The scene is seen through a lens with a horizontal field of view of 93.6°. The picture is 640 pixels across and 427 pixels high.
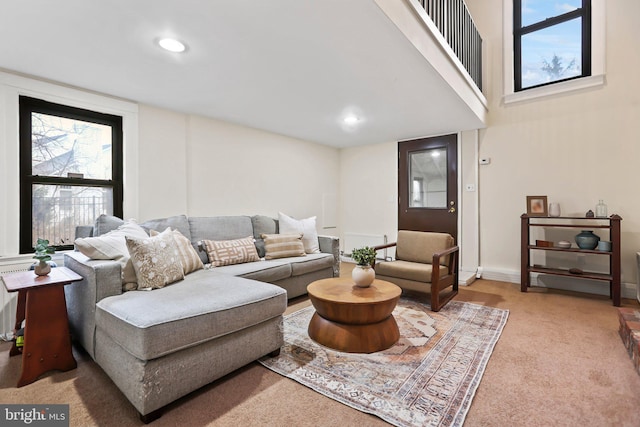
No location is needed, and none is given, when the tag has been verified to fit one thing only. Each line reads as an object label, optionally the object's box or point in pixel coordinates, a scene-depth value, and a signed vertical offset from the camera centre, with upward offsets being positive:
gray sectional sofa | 1.47 -0.64
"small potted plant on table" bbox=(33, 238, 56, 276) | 1.96 -0.31
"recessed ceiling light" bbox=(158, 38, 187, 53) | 2.01 +1.14
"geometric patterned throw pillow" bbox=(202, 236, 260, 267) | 3.01 -0.42
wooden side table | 1.77 -0.69
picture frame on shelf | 3.57 +0.04
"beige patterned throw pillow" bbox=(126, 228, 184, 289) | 2.06 -0.36
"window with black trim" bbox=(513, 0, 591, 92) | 3.58 +2.11
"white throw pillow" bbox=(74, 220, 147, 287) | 2.05 -0.26
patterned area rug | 1.54 -1.00
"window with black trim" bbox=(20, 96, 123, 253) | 2.56 +0.40
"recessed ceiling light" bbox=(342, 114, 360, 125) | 3.68 +1.16
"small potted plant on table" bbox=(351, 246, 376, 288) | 2.37 -0.46
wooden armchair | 2.95 -0.61
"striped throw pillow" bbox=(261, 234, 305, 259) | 3.41 -0.40
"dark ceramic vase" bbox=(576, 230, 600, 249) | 3.26 -0.34
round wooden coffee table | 2.06 -0.79
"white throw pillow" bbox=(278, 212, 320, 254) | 3.80 -0.25
